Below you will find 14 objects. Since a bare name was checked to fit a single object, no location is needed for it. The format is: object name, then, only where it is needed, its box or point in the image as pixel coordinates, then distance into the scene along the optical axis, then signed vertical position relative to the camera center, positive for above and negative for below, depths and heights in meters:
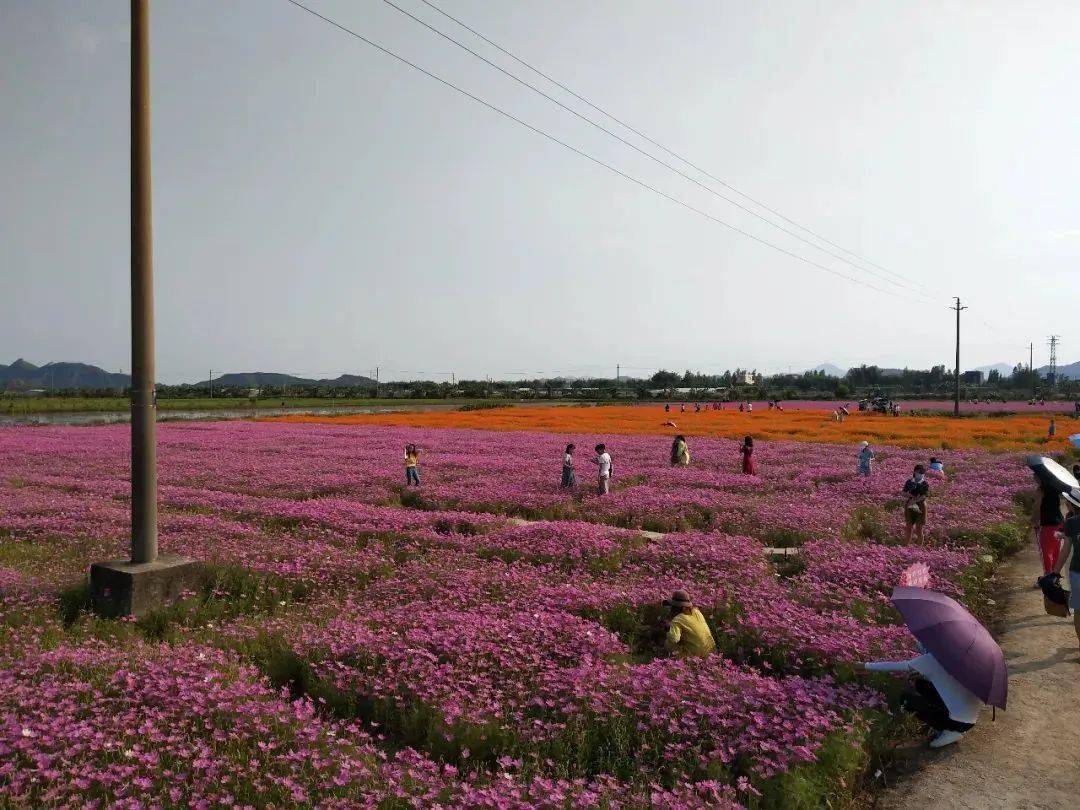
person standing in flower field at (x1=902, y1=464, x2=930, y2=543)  12.91 -2.16
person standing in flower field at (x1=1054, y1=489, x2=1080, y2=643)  7.50 -1.62
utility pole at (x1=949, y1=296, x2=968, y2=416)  62.78 +4.25
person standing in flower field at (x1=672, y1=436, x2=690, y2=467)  24.67 -2.27
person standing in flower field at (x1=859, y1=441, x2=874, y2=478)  21.77 -2.16
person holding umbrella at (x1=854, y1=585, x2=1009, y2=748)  5.86 -2.36
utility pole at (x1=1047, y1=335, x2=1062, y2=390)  169.85 +6.20
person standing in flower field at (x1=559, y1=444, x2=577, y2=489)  19.88 -2.40
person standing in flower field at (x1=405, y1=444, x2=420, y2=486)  19.89 -2.24
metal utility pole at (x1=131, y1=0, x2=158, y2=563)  8.52 +0.78
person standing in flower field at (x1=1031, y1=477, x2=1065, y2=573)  10.23 -1.99
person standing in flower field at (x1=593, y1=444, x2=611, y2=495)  18.92 -2.19
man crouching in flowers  7.21 -2.56
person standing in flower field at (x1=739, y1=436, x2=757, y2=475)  22.33 -2.19
